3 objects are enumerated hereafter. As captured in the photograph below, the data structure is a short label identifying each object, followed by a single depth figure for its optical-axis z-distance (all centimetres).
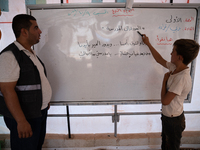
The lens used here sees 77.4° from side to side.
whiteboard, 132
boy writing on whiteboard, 94
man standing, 87
